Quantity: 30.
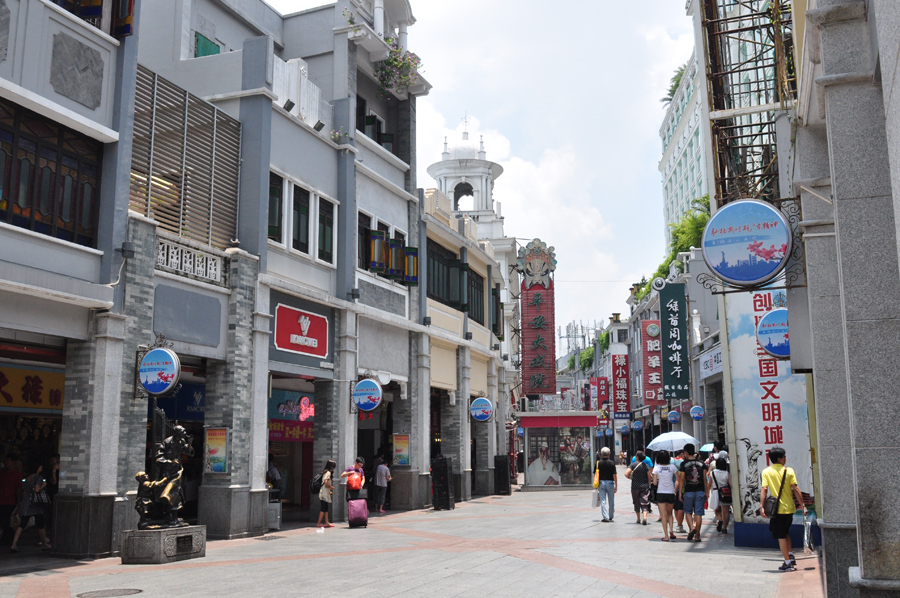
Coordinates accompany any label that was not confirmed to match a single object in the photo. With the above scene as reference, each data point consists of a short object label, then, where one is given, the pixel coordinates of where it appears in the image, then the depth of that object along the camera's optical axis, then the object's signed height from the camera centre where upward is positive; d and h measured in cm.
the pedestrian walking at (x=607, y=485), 2067 -133
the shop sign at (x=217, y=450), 1712 -34
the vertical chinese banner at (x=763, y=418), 1466 +26
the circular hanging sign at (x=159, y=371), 1406 +107
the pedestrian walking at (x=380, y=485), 2383 -148
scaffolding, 1463 +594
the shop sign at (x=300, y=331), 1941 +248
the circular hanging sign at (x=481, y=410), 3002 +84
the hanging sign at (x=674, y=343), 3250 +356
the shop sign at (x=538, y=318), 3775 +531
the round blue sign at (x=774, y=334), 1291 +155
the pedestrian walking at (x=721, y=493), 1677 -127
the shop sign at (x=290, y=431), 2236 +7
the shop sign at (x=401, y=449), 2523 -48
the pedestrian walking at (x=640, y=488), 2011 -135
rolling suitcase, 1928 -183
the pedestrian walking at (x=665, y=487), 1644 -108
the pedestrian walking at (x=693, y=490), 1634 -116
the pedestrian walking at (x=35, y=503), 1428 -119
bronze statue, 1314 -88
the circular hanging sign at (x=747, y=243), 1013 +235
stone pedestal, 1286 -175
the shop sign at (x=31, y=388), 1603 +92
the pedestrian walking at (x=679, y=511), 1695 -163
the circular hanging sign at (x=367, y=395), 2098 +97
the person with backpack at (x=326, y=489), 1950 -131
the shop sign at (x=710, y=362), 2772 +245
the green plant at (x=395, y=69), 2498 +1105
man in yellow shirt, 1203 -92
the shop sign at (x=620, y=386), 5616 +317
